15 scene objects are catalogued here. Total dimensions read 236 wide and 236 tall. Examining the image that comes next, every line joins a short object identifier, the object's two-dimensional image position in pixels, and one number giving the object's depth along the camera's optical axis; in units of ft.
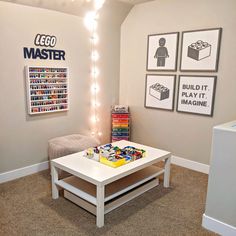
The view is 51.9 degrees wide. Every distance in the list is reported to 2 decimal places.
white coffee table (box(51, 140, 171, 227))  7.15
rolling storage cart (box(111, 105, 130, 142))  13.07
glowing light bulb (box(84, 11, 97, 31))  11.67
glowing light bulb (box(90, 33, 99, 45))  12.14
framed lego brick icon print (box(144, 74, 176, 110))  11.67
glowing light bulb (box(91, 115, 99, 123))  12.88
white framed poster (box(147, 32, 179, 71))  11.28
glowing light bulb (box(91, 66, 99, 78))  12.49
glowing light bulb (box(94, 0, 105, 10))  11.32
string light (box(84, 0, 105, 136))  11.68
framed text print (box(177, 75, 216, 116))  10.33
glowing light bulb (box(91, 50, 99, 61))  12.33
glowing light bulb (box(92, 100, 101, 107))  12.78
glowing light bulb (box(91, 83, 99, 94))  12.62
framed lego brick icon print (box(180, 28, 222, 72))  9.98
